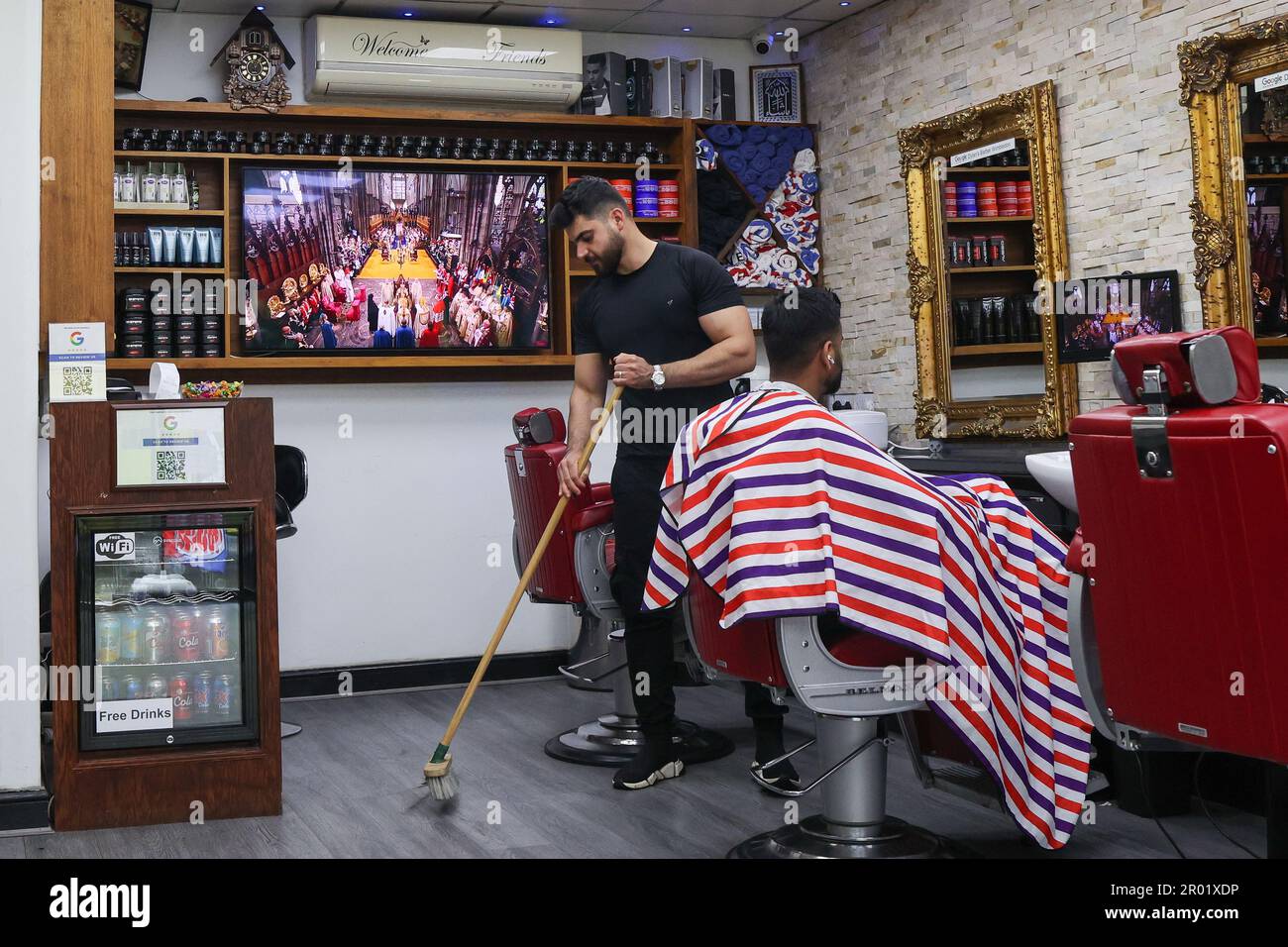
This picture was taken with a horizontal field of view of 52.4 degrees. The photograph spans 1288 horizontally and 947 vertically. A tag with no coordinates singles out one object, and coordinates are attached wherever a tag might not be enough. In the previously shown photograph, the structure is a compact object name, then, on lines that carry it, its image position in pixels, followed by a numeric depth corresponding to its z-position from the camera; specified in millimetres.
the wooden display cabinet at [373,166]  4852
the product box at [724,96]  5566
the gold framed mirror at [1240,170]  3559
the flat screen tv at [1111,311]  3895
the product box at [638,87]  5426
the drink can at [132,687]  3316
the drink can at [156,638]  3375
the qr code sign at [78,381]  3264
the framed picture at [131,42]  4758
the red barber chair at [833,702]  2436
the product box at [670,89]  5441
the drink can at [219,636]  3426
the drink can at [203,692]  3396
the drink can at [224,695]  3418
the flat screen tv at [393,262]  4977
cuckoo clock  4906
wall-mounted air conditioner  4992
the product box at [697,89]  5512
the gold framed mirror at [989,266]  4395
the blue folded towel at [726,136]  5438
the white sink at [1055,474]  2641
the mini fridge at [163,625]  3258
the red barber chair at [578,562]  3789
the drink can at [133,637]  3367
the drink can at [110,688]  3297
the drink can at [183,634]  3400
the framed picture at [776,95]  5613
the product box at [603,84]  5391
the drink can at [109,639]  3338
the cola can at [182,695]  3361
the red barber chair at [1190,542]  1745
